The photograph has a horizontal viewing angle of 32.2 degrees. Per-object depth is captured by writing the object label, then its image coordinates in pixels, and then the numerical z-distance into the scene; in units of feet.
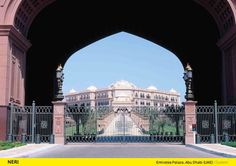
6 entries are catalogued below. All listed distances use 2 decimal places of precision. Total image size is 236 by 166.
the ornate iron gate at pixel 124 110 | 98.68
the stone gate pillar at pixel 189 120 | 90.22
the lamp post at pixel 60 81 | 92.22
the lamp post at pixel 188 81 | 92.53
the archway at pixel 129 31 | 123.85
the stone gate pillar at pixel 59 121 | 89.79
